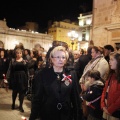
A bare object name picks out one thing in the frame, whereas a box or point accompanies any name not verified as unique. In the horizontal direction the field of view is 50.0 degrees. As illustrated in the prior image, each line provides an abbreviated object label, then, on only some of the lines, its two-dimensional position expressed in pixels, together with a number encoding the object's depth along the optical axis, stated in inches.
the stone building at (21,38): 1124.0
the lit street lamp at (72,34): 463.5
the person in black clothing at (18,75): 170.8
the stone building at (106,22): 269.0
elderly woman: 77.9
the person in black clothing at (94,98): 114.4
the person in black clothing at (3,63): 235.9
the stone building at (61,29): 1471.3
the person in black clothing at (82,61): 170.6
